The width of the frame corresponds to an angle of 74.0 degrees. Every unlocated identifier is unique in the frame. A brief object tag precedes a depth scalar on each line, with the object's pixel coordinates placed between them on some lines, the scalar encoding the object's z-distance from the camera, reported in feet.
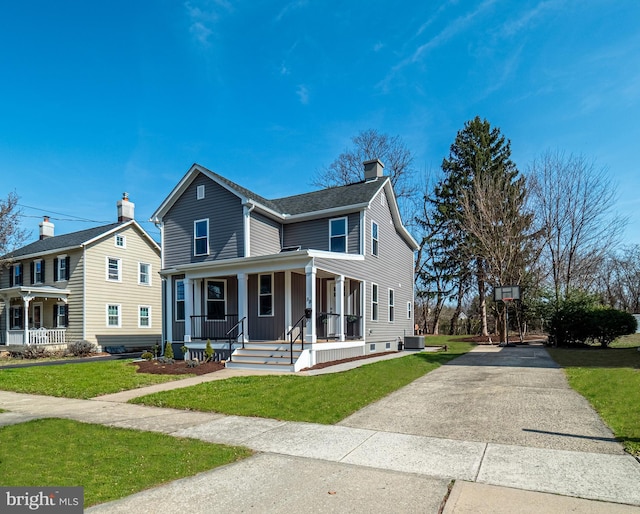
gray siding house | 46.29
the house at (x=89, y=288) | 74.90
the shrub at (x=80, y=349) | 69.00
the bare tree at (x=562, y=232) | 76.95
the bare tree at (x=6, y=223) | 82.48
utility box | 65.31
